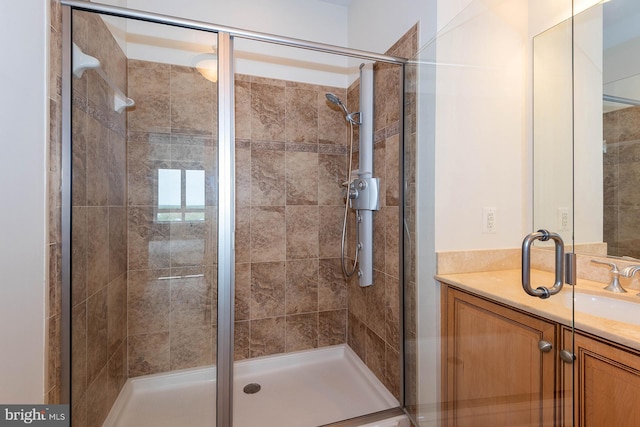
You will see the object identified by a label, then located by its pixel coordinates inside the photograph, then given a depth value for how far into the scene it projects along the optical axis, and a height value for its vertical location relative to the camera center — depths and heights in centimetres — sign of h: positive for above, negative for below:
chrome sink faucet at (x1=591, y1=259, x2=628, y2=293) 104 -25
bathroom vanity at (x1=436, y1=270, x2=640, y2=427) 76 -48
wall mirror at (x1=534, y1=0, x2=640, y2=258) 109 +35
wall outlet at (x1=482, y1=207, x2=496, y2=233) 137 -3
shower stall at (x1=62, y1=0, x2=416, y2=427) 117 -9
